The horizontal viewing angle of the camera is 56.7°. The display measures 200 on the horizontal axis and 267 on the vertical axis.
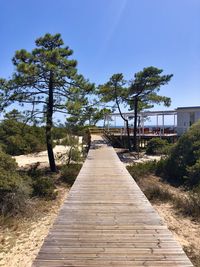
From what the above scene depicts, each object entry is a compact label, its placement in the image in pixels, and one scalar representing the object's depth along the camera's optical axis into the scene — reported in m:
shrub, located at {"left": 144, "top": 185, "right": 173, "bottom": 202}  6.40
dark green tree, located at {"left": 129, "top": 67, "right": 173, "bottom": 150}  14.03
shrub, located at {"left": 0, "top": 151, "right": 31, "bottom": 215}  5.40
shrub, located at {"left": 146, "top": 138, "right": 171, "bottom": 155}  14.46
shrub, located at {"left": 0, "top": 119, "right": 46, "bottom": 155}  14.86
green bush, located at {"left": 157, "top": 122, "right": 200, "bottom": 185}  8.45
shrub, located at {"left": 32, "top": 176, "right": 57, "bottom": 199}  6.86
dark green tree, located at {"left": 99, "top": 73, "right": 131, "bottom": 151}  14.52
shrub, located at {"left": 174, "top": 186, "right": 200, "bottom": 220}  5.35
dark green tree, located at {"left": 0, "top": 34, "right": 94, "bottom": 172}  9.50
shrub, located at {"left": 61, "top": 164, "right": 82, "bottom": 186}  8.56
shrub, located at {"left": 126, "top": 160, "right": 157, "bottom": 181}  8.55
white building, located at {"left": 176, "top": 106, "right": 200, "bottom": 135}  17.04
